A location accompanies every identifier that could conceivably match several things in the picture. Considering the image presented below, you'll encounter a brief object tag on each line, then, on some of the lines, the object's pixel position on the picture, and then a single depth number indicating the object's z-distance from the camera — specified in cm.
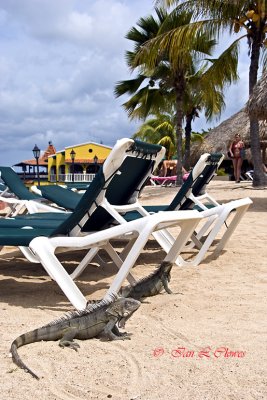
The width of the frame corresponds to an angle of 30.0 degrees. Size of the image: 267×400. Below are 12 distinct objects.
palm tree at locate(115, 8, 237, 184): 1472
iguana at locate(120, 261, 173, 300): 333
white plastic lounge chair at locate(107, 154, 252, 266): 458
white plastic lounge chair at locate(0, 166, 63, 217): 616
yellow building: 4109
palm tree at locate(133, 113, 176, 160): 3647
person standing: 1529
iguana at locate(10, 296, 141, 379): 261
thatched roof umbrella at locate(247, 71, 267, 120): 1112
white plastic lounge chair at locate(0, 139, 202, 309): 307
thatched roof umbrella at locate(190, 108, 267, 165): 2570
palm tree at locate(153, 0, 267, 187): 1301
